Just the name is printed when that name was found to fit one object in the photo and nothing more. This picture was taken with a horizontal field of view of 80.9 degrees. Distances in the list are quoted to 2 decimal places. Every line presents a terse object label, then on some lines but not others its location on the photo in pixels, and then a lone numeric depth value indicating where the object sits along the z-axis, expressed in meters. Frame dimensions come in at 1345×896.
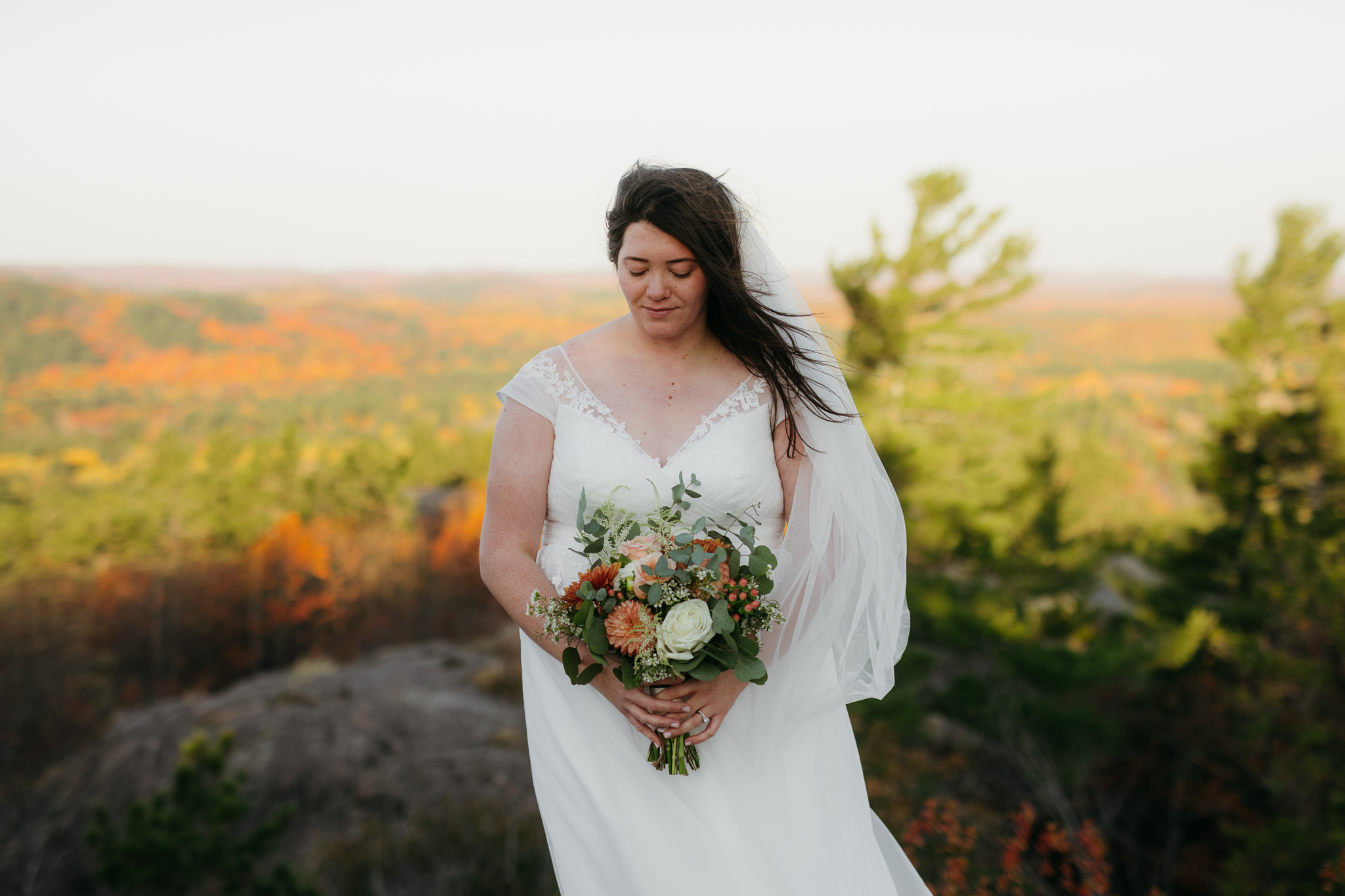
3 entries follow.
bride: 2.09
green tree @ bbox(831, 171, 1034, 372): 16.16
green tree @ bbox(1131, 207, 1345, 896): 6.29
